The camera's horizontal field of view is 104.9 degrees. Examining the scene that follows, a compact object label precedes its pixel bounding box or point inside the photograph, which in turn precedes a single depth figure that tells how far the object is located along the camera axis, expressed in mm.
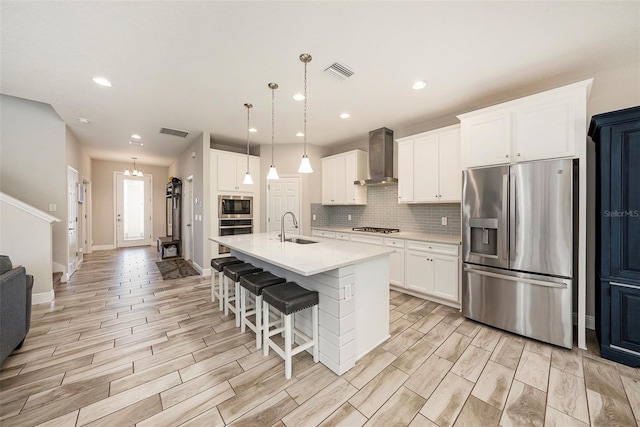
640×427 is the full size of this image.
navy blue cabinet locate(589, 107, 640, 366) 2055
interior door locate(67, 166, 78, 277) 4586
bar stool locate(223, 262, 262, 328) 2754
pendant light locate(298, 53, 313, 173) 2522
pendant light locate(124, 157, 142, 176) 7495
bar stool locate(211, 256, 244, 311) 3117
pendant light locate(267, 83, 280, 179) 2859
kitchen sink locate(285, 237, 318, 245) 3045
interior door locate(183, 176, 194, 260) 5891
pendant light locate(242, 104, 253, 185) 3373
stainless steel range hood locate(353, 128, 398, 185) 4391
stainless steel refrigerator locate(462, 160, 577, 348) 2324
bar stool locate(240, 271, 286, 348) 2332
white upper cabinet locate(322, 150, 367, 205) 4930
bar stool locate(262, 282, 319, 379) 1929
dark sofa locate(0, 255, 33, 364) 1944
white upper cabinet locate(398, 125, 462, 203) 3412
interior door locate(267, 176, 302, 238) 5406
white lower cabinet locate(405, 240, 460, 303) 3182
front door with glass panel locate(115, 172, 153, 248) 7969
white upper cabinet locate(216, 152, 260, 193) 4949
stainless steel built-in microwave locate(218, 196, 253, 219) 4949
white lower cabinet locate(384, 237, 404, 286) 3727
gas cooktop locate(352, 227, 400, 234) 4390
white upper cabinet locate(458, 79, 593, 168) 2307
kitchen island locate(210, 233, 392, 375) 1992
